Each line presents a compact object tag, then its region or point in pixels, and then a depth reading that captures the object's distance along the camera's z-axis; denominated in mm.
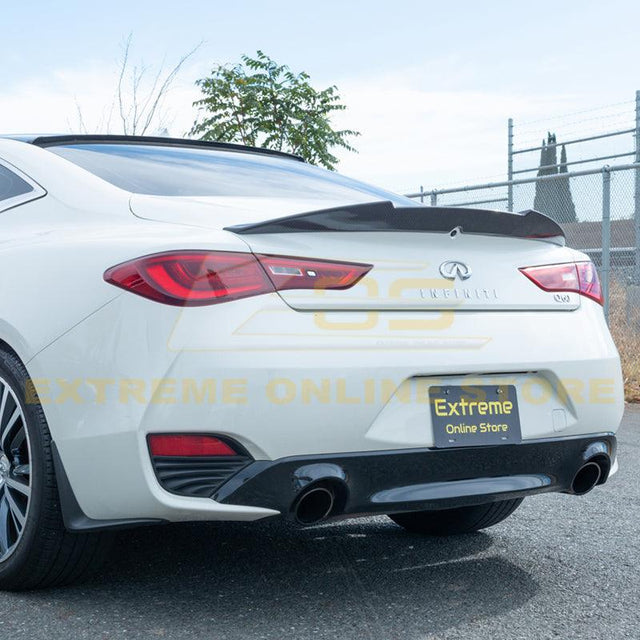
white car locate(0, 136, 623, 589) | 2611
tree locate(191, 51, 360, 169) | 15617
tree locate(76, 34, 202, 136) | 14562
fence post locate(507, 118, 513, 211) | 15914
